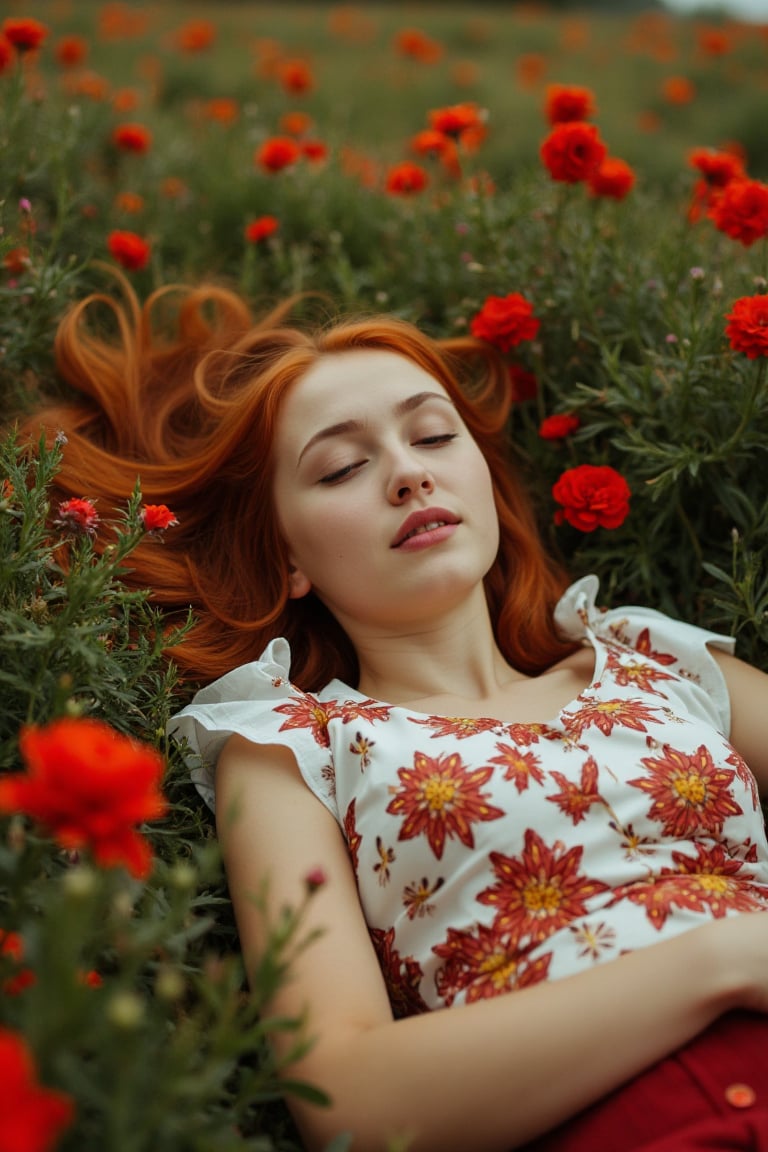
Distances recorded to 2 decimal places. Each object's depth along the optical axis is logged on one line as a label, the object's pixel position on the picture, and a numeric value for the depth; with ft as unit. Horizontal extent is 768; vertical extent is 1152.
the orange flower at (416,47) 16.75
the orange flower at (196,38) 16.81
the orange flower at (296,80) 12.64
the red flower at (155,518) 5.36
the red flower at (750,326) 6.70
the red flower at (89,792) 3.00
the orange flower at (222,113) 13.02
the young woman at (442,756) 4.63
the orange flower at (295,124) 12.00
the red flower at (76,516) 5.56
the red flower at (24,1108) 2.70
